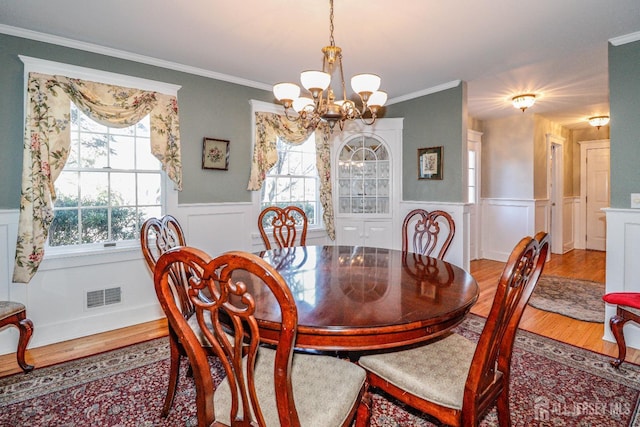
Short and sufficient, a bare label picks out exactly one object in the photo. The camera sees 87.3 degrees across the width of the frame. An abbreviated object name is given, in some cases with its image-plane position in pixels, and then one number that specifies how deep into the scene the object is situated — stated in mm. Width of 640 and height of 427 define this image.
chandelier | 1886
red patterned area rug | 1746
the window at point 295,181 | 4023
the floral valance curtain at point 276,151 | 3715
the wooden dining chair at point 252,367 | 884
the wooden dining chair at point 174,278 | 1720
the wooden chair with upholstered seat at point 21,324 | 2141
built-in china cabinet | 4359
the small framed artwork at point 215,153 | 3395
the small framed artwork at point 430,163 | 3883
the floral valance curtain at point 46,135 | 2486
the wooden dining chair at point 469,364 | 1122
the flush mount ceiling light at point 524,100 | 4119
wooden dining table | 1162
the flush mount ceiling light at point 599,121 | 5254
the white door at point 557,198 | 5902
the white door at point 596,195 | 6188
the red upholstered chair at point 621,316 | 2207
